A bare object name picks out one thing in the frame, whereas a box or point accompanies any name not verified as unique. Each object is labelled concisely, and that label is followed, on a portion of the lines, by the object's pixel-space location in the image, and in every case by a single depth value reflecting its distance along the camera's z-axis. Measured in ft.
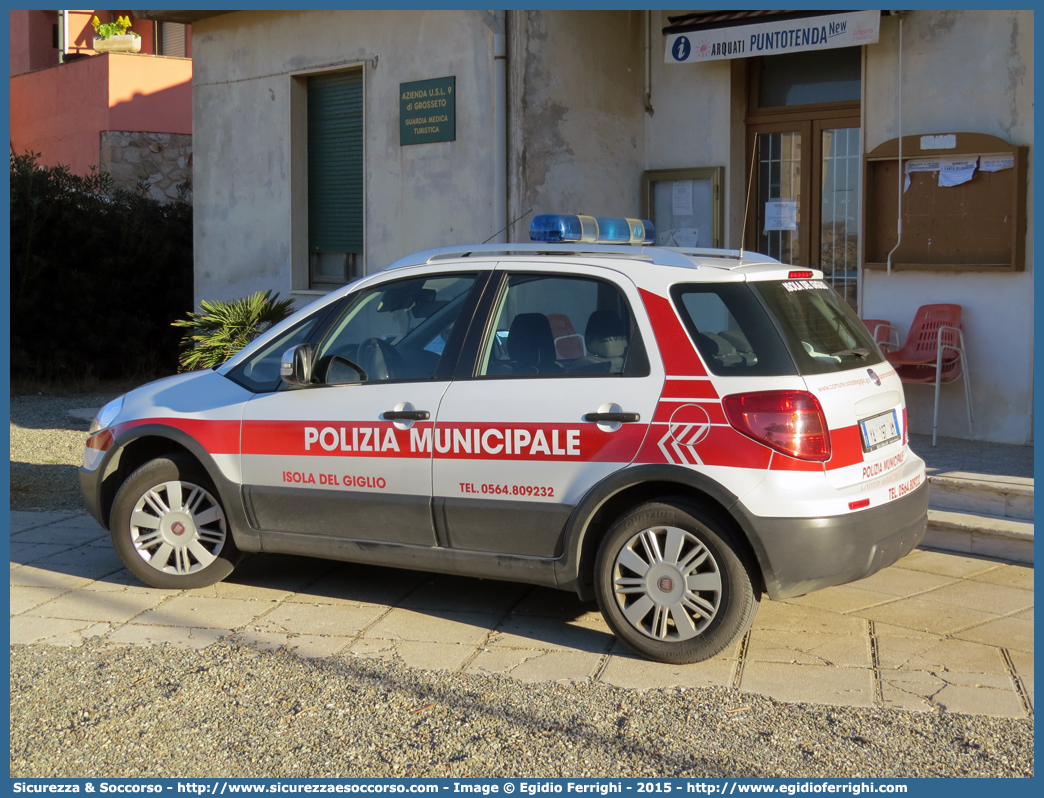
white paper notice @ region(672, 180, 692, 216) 34.37
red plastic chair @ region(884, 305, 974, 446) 27.84
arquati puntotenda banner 29.22
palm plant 32.53
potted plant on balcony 63.77
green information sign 33.81
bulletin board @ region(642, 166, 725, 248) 33.69
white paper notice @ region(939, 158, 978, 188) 27.94
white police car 14.79
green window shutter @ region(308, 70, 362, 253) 38.01
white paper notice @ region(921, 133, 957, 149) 28.07
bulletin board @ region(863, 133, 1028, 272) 27.43
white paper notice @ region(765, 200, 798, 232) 32.81
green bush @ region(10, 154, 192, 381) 45.65
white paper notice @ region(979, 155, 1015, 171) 27.37
